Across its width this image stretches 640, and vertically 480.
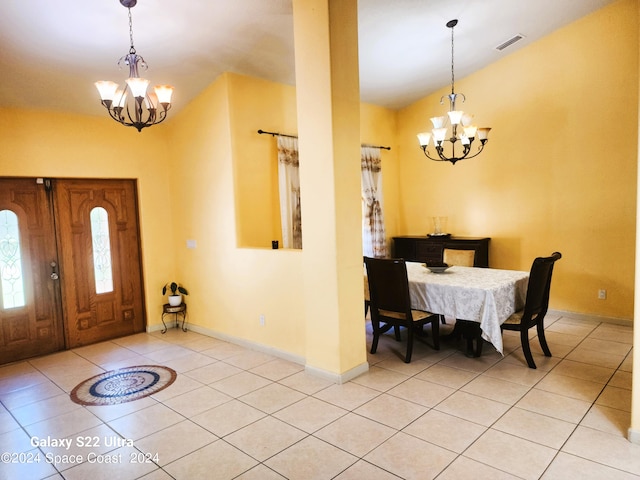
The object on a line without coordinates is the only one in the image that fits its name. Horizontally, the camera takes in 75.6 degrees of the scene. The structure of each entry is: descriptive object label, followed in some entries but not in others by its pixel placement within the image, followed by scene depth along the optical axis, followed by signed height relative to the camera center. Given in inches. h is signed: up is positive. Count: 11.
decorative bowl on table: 164.8 -21.9
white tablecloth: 135.4 -29.6
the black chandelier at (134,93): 111.7 +37.4
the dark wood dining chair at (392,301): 145.9 -31.7
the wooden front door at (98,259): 182.7 -14.6
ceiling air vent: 186.6 +77.3
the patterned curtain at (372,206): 236.8 +5.3
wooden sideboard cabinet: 213.3 -19.1
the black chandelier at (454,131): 160.1 +31.9
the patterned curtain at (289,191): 190.2 +12.9
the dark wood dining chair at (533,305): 135.9 -33.2
